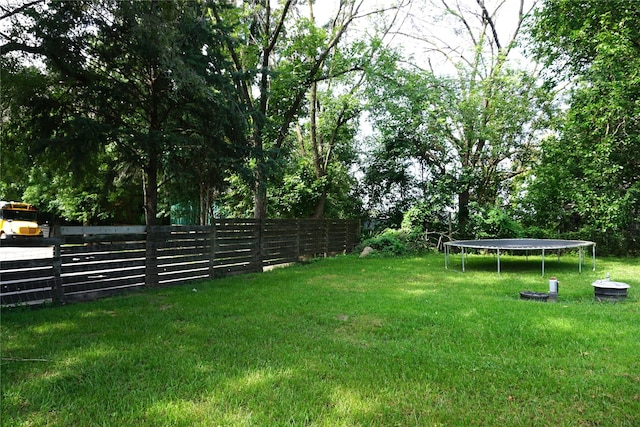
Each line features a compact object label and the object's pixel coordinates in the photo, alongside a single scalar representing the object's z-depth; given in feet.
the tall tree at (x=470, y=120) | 44.86
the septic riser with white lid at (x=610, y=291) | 18.15
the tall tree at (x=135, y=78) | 15.58
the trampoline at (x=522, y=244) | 26.76
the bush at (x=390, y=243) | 41.04
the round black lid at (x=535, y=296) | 18.43
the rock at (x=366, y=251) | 40.60
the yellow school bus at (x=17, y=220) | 59.93
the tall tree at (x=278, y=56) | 34.06
